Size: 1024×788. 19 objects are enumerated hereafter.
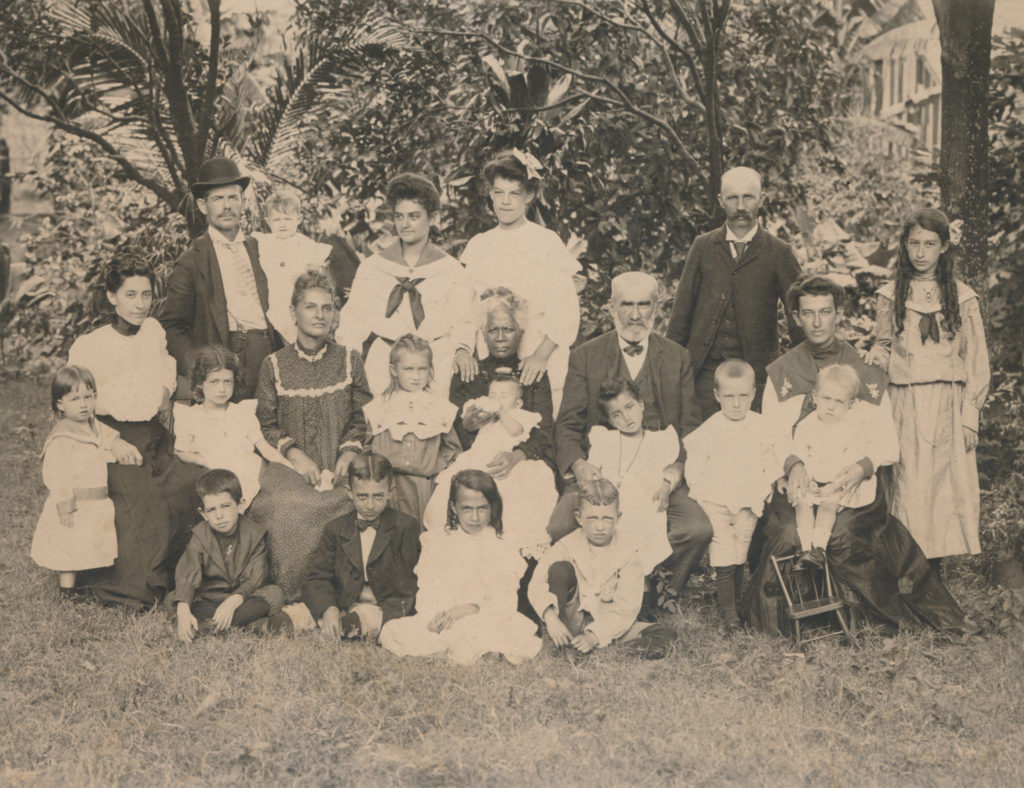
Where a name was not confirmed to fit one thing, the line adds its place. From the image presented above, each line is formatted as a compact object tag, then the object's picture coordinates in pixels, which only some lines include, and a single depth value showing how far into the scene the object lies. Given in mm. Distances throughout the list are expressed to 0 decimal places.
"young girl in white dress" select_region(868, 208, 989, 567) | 5176
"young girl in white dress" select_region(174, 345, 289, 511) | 5207
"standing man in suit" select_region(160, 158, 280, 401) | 5664
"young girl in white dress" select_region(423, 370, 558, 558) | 5016
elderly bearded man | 5086
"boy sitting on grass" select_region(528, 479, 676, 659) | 4730
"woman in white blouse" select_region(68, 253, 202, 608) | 5301
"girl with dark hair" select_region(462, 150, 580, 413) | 5406
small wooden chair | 4801
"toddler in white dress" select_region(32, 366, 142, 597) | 5273
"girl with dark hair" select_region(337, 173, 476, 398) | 5418
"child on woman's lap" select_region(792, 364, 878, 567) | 4914
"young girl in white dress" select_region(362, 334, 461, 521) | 5152
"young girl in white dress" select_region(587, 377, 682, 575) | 4895
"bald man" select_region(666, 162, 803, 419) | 5371
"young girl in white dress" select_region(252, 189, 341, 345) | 5711
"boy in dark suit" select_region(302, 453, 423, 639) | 4852
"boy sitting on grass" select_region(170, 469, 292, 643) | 4898
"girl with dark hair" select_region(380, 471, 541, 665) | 4668
